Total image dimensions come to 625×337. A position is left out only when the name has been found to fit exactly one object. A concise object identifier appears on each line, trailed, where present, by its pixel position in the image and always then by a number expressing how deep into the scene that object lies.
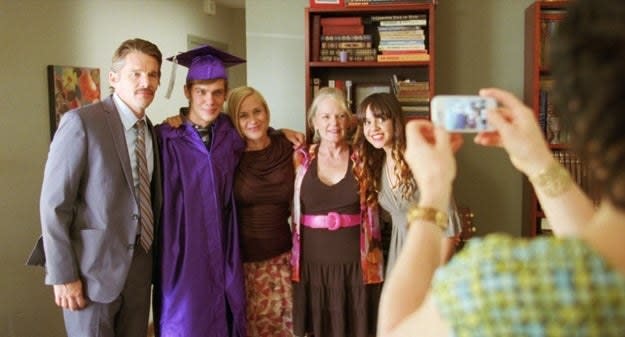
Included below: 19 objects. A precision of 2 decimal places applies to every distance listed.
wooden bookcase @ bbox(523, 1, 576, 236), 2.58
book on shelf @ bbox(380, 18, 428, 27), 2.63
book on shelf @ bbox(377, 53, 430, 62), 2.60
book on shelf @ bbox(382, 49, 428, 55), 2.62
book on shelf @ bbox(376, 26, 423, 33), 2.63
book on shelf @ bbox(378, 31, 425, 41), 2.62
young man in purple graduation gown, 2.12
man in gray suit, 1.86
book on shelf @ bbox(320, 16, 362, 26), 2.68
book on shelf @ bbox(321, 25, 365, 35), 2.69
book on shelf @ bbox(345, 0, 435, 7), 2.59
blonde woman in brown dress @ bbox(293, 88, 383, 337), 2.20
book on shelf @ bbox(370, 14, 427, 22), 2.64
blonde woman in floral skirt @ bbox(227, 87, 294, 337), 2.26
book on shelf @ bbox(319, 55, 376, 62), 2.65
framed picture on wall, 2.97
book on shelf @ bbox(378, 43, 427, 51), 2.62
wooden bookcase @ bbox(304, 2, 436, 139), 2.59
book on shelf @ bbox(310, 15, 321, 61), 2.68
